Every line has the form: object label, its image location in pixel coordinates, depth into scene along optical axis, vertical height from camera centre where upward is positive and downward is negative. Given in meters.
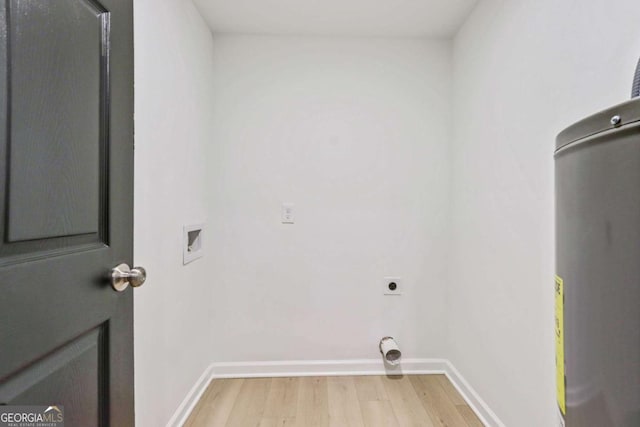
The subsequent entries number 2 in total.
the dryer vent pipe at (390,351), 2.09 -0.88
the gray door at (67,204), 0.54 +0.03
